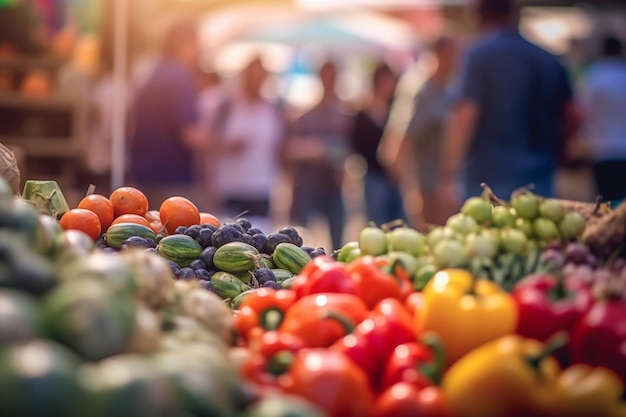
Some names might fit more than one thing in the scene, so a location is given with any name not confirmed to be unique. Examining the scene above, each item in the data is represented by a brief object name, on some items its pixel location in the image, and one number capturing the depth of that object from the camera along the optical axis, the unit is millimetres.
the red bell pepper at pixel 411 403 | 1879
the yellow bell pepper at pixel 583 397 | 1846
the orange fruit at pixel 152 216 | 3641
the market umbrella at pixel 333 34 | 14461
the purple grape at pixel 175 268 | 3201
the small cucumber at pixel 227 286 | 3207
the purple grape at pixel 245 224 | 3604
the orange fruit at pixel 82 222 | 3307
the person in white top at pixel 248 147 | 9117
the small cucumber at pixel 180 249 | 3301
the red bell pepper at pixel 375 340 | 2168
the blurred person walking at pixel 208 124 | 8554
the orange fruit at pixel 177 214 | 3604
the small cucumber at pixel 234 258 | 3301
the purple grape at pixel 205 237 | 3418
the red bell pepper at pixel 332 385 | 1920
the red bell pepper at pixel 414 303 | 2420
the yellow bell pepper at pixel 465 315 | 2119
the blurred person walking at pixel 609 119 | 9352
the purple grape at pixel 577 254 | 2621
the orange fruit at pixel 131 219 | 3434
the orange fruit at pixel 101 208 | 3502
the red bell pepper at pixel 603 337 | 2037
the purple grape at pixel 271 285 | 3240
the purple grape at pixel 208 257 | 3342
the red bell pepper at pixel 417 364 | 2023
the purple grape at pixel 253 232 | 3570
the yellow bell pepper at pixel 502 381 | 1864
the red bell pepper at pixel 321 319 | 2279
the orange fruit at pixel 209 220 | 3741
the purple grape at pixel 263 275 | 3285
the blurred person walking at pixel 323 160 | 10000
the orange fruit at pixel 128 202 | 3619
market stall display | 1730
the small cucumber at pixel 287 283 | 3101
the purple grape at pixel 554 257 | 2555
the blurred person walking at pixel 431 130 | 8250
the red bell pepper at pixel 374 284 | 2562
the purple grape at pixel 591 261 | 2619
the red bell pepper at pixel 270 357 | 2047
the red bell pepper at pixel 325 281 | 2562
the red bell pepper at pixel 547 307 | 2113
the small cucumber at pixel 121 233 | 3328
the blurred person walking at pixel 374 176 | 9898
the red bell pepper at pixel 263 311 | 2432
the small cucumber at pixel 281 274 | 3352
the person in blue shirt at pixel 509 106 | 6617
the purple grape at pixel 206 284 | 3141
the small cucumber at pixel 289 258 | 3469
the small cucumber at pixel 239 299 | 3041
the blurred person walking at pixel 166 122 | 7588
